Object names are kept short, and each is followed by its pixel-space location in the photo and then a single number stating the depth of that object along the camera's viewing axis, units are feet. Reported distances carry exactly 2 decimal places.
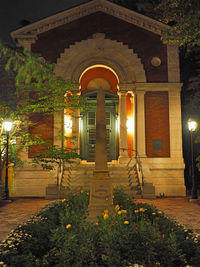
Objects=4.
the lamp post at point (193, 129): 44.45
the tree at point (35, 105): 42.42
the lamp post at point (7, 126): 42.79
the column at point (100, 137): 23.77
